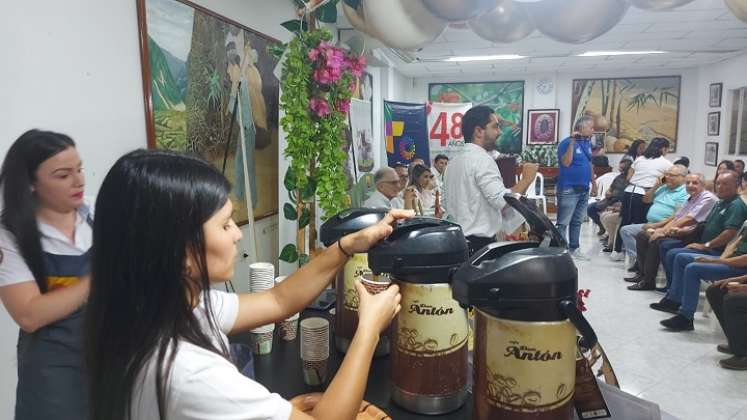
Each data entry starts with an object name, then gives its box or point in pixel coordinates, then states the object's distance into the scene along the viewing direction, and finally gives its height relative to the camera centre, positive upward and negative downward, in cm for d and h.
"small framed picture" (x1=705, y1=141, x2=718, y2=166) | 777 -17
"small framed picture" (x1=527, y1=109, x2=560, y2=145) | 927 +33
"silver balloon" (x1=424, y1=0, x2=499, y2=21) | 169 +46
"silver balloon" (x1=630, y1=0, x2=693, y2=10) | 162 +45
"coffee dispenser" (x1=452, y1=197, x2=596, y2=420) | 76 -28
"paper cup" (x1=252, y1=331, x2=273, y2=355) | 127 -49
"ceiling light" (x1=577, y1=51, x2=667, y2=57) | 698 +126
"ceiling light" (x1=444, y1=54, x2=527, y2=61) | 720 +126
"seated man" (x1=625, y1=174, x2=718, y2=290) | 428 -78
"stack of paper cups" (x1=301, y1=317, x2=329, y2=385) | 111 -45
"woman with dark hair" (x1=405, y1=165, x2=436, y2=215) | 454 -37
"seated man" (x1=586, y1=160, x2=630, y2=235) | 662 -69
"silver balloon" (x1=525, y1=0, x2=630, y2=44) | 164 +42
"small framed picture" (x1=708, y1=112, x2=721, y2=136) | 775 +30
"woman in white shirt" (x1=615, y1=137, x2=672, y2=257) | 547 -40
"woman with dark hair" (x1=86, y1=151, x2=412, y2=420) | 66 -22
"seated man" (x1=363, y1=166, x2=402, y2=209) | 389 -30
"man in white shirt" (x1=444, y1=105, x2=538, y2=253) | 271 -21
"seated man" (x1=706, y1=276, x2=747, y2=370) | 308 -108
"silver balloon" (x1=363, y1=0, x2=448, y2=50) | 175 +44
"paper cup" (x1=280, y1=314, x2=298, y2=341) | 135 -48
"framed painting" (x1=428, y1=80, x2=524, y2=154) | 940 +84
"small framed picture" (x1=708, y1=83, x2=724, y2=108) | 777 +75
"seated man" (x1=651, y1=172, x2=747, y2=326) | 368 -64
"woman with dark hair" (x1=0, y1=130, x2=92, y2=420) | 117 -31
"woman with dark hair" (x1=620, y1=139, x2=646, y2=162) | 670 -9
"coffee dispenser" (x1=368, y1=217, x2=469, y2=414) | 92 -32
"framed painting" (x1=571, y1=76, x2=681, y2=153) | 888 +65
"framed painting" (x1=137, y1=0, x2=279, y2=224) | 201 +25
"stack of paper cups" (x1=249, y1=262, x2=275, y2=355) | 127 -37
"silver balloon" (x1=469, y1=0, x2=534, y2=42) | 204 +50
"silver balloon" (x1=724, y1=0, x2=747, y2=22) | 134 +36
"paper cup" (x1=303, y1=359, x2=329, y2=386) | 111 -49
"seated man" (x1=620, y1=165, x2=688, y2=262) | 478 -53
